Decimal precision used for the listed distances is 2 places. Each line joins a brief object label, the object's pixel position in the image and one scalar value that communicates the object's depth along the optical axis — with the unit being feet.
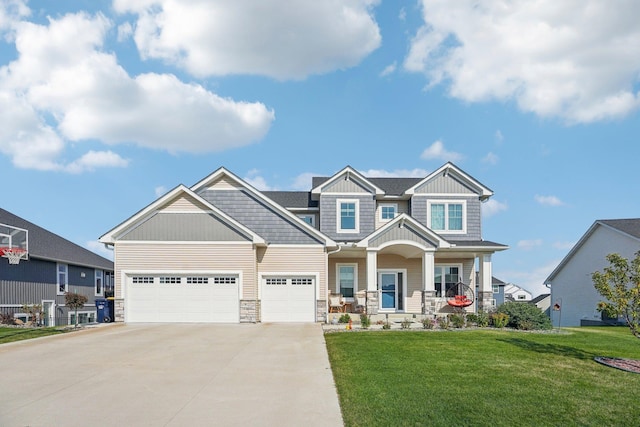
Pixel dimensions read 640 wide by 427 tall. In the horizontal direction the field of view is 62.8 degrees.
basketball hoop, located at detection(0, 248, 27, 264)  70.63
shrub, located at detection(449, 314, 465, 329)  59.57
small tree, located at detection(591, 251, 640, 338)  38.63
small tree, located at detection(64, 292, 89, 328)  65.57
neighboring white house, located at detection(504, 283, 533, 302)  226.46
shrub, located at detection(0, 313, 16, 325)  71.67
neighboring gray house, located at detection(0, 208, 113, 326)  79.46
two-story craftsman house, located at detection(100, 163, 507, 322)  69.10
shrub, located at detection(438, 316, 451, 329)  58.80
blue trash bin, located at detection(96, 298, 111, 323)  75.87
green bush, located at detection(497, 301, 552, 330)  60.80
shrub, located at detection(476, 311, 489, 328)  61.21
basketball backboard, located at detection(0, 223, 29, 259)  73.70
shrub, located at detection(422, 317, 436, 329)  58.70
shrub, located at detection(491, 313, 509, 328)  60.75
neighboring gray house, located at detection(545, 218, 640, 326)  90.07
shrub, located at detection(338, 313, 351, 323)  66.28
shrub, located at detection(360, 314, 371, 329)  59.86
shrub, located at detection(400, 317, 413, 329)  59.04
